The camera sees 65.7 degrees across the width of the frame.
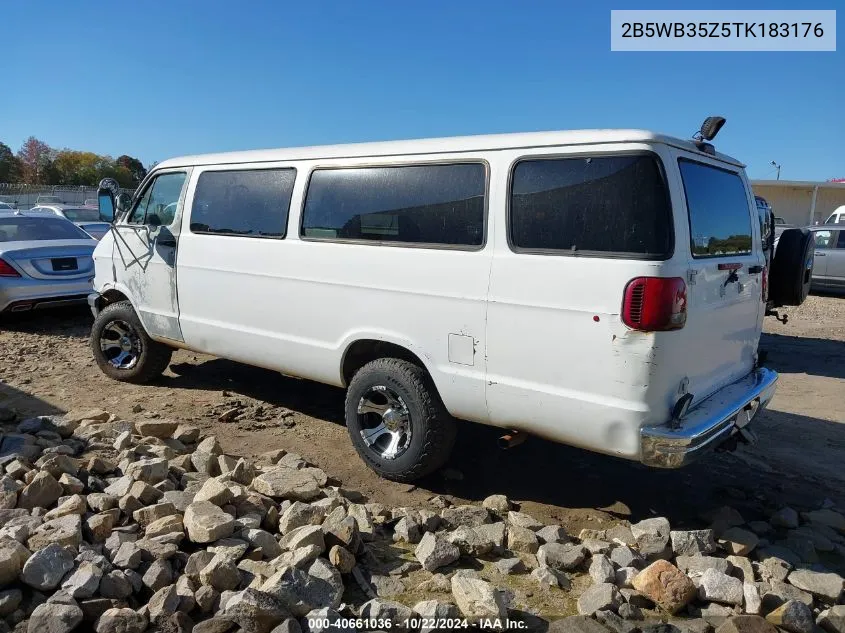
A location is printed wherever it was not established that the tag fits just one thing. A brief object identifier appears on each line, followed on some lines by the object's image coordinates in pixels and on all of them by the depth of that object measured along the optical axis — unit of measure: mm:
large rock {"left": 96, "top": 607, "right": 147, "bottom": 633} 2709
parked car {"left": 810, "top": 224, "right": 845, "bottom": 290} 14203
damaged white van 3301
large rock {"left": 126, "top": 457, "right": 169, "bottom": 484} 3943
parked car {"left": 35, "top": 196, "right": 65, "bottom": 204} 29117
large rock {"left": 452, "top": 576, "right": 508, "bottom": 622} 2883
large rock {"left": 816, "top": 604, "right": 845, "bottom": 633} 2994
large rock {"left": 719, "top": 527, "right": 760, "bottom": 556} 3536
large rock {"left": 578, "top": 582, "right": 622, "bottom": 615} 3023
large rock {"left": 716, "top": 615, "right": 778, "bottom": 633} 2893
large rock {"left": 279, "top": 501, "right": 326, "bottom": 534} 3574
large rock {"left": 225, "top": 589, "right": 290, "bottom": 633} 2738
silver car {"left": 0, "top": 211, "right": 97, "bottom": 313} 8500
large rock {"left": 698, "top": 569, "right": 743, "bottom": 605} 3117
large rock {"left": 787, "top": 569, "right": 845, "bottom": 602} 3193
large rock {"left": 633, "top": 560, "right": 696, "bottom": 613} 3102
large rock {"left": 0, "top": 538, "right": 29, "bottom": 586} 2930
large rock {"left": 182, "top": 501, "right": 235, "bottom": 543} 3289
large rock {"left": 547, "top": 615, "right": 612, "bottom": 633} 2920
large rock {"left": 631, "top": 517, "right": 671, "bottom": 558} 3510
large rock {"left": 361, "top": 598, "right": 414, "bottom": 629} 2801
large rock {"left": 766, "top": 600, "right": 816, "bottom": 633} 2939
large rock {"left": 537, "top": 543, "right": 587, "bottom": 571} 3412
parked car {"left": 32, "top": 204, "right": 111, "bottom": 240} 13016
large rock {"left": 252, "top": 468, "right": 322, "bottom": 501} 3920
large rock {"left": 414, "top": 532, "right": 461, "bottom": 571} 3346
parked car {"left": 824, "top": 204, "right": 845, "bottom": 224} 20016
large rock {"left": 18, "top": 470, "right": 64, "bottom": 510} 3611
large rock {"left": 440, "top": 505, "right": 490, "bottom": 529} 3828
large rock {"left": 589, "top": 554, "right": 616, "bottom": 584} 3248
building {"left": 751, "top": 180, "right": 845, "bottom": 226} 33062
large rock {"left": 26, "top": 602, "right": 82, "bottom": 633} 2680
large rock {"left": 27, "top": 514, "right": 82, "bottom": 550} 3186
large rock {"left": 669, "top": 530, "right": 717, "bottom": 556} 3523
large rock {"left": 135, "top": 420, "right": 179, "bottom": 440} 4836
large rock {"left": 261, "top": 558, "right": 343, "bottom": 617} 2846
